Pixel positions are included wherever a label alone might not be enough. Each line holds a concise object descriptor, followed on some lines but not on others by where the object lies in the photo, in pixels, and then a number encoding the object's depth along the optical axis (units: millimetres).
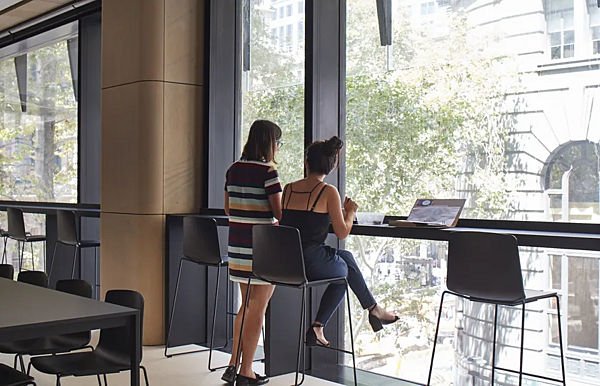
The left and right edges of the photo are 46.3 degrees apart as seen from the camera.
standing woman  4086
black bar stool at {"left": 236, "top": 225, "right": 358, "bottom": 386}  3666
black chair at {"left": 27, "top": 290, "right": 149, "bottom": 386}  2914
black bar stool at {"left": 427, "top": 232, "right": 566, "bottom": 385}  2967
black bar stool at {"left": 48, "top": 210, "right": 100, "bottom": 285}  5859
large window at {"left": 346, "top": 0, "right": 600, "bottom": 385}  3594
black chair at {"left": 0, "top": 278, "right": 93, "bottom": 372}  3264
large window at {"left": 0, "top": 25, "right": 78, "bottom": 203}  7348
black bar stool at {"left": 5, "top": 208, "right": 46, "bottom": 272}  6629
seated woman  3797
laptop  3684
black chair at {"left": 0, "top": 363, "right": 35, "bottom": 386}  2723
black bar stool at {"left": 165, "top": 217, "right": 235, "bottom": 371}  4512
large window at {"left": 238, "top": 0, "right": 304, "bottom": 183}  4973
